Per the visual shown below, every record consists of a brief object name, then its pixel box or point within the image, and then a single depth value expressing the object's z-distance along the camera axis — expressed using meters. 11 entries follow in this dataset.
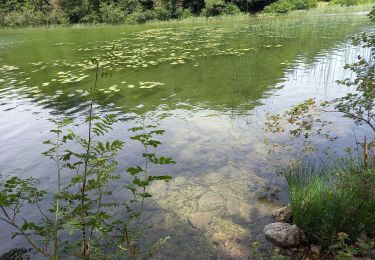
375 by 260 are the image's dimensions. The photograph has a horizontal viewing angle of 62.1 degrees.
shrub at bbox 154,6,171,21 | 39.51
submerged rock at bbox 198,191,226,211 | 4.07
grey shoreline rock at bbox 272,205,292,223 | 3.57
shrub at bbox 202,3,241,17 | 38.17
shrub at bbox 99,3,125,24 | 39.66
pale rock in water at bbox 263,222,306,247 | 3.18
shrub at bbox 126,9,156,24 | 38.66
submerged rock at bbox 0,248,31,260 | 3.30
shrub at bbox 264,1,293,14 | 36.69
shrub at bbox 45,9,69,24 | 42.03
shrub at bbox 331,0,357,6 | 36.31
